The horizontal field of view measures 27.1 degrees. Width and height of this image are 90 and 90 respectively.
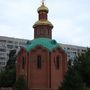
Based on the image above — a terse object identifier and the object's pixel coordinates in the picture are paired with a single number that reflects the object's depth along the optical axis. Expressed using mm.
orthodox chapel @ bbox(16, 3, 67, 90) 22409
